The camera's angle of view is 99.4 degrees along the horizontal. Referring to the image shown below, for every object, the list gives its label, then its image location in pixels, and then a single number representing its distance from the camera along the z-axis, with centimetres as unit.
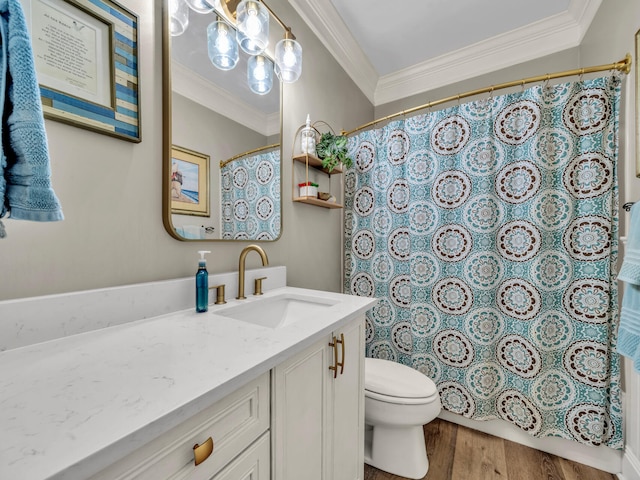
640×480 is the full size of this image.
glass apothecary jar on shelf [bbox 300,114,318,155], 153
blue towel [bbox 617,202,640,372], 95
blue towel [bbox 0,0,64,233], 51
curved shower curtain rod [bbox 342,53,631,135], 121
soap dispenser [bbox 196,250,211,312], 93
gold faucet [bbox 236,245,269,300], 111
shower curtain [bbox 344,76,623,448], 127
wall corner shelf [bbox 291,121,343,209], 153
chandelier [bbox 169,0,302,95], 103
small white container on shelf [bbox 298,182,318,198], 150
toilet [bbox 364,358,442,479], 123
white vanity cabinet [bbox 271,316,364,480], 68
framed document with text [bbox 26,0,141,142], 70
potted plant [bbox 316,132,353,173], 160
